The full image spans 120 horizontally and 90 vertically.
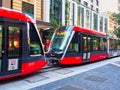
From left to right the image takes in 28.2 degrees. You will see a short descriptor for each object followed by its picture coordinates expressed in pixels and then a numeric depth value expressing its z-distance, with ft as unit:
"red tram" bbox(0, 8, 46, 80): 28.55
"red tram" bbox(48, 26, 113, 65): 45.32
